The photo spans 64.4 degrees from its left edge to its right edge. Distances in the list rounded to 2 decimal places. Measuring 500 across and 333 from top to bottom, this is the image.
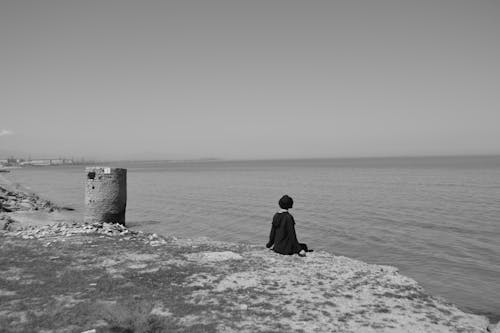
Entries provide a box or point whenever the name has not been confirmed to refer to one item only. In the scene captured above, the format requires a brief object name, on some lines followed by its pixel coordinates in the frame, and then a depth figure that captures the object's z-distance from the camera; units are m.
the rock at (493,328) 7.08
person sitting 11.66
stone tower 17.23
